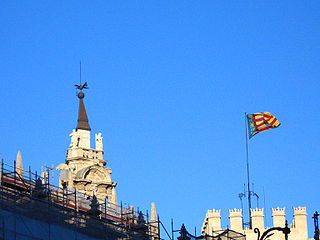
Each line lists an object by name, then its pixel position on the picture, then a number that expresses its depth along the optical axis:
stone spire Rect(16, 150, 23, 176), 107.53
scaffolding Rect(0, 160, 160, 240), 65.19
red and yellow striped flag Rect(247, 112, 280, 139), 138.88
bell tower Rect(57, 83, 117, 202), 119.94
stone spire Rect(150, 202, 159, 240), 120.03
